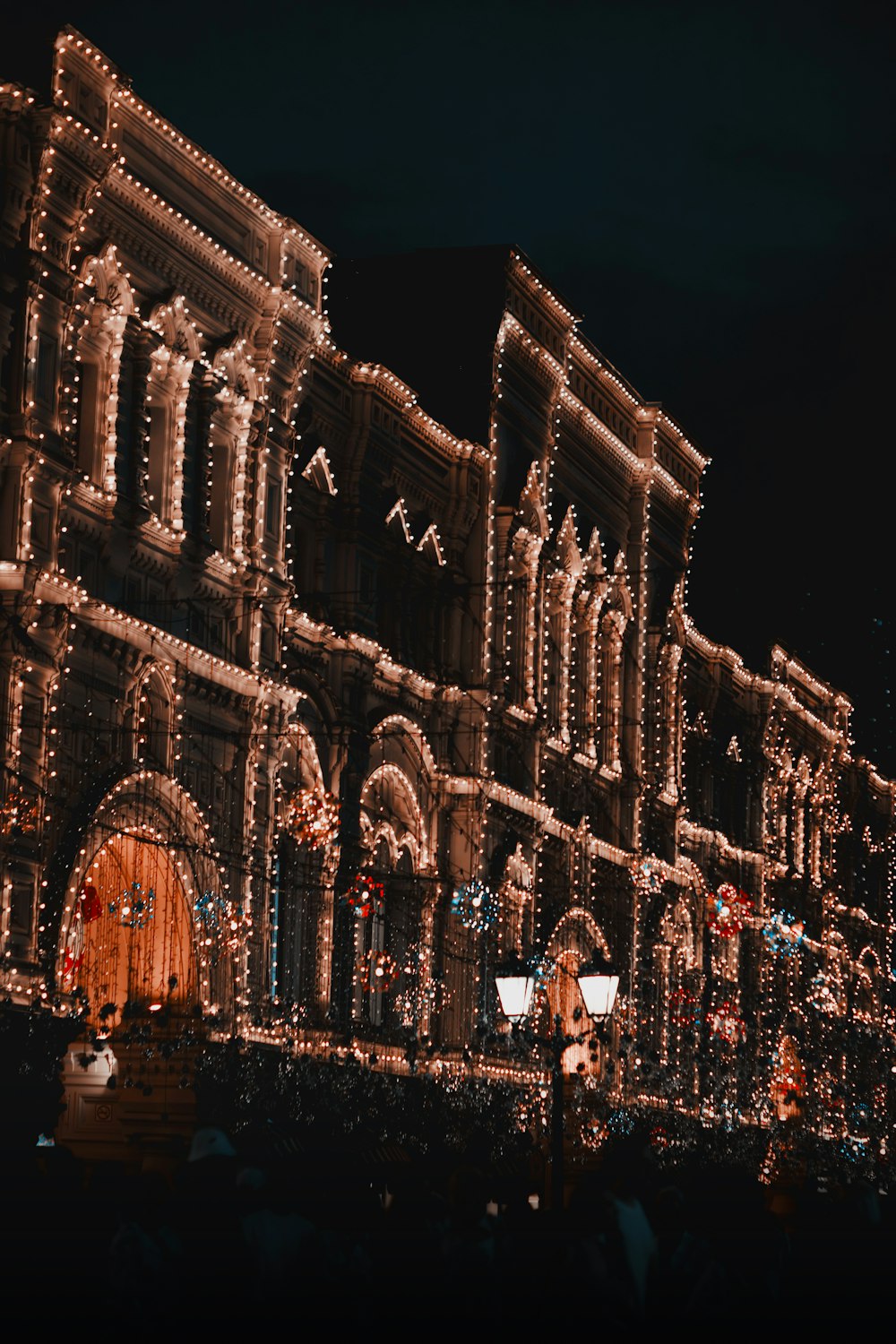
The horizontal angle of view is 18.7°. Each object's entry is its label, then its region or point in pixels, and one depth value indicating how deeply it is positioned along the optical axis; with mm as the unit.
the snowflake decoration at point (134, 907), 30614
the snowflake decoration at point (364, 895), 36188
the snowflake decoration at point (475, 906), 40062
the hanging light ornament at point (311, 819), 35094
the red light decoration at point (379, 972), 38094
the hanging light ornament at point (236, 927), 32438
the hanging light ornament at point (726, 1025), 52500
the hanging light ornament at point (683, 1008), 50156
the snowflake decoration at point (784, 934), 56094
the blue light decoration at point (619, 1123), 42156
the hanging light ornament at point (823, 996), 61875
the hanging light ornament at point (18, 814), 27719
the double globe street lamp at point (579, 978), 24703
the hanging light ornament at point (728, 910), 54719
